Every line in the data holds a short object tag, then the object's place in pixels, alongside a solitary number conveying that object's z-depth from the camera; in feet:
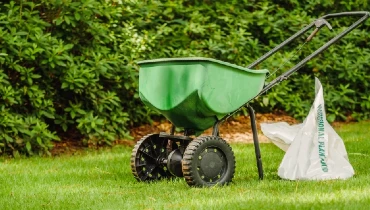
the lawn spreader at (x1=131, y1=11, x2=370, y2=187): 23.38
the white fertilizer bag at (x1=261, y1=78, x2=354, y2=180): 25.02
